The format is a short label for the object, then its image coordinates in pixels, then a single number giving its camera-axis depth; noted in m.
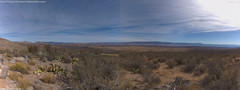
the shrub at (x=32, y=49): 13.95
